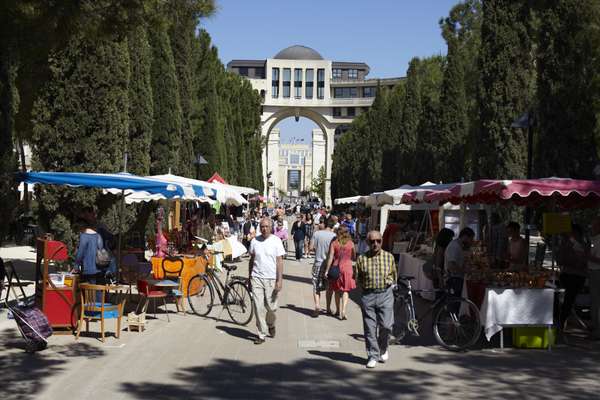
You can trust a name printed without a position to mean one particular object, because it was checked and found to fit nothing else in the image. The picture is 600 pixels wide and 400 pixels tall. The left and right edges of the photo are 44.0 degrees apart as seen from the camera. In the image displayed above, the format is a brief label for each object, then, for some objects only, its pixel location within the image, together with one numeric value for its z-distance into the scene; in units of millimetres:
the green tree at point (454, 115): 35969
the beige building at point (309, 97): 126812
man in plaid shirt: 8664
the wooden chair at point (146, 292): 11664
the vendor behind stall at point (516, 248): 11891
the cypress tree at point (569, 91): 17281
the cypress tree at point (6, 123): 11539
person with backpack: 10766
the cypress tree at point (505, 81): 23125
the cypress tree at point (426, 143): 38625
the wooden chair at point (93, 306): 10094
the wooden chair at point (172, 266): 14203
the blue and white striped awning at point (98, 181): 11750
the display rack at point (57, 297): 10484
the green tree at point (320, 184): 126906
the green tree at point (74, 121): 16531
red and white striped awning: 10188
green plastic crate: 10078
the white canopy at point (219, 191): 15961
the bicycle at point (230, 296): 12297
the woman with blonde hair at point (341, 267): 12422
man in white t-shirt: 10281
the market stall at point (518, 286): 9906
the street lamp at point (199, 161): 31084
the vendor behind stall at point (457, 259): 10805
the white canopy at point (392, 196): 19850
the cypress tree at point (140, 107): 22828
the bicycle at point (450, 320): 9883
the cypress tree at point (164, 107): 28312
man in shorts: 14336
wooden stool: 10961
